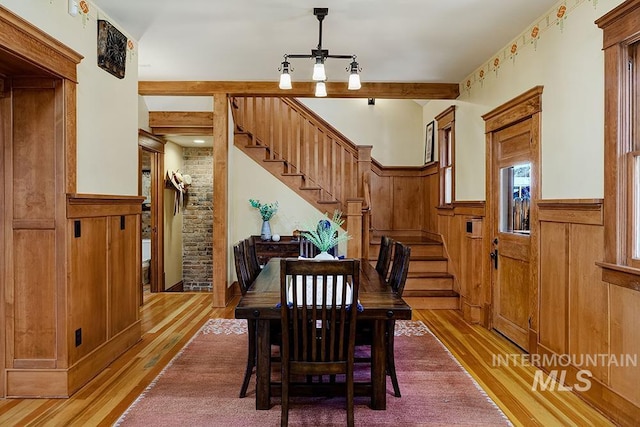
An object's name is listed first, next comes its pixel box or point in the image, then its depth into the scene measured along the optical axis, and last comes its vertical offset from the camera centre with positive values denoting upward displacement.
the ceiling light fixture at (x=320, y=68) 3.12 +1.13
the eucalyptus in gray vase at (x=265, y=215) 5.84 -0.02
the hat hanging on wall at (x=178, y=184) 6.88 +0.50
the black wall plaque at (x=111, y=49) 3.25 +1.35
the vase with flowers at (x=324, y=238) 3.07 -0.18
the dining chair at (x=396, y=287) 2.82 -0.51
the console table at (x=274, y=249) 5.69 -0.48
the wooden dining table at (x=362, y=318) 2.33 -0.64
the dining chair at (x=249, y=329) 2.82 -0.80
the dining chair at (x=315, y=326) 2.15 -0.61
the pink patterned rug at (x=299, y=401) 2.49 -1.22
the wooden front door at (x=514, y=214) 3.50 -0.01
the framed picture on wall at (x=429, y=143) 6.70 +1.16
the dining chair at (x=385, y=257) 3.51 -0.38
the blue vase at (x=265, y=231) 5.82 -0.24
